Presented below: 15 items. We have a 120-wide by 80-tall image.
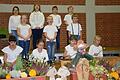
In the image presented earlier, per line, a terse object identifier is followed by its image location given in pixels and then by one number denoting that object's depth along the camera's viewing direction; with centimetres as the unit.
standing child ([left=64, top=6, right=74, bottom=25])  738
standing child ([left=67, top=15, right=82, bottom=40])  711
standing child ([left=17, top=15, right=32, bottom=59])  646
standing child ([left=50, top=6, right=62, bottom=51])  714
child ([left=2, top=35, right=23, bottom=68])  540
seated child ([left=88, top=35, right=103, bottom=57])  626
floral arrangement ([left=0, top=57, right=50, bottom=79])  396
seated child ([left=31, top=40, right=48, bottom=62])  563
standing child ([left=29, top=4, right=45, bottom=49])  698
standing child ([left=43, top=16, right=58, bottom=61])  664
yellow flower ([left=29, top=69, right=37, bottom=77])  402
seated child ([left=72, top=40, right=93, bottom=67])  413
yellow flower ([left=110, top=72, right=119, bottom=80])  432
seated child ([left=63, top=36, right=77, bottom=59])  604
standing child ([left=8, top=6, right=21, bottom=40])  687
